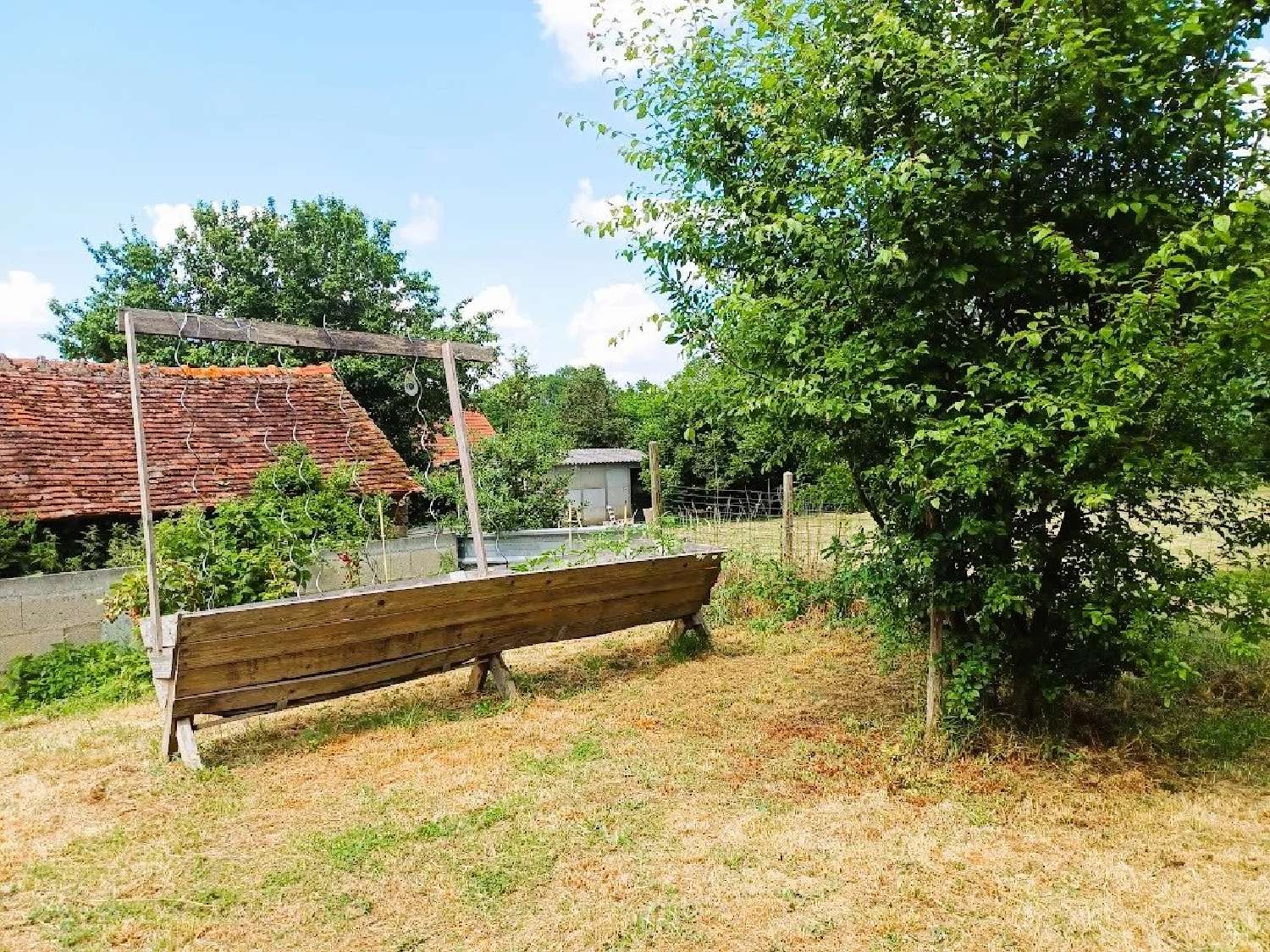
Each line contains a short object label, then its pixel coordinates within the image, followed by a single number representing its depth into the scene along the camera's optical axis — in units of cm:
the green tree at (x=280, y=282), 1500
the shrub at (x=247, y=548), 636
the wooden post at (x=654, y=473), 1018
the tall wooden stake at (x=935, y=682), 440
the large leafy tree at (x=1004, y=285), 339
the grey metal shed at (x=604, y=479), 2831
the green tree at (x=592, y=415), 3153
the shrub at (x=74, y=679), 651
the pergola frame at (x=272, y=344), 467
